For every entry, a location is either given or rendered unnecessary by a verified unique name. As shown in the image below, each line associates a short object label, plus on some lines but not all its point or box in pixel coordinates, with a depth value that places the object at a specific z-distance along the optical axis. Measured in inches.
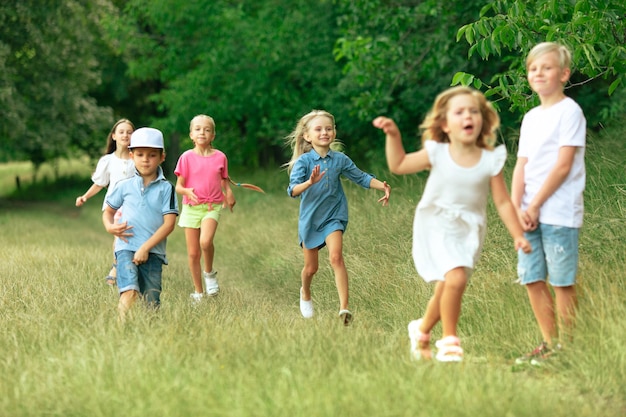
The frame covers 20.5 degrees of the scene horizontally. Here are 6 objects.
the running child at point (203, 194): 699.3
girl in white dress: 392.1
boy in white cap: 515.5
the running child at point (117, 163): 732.2
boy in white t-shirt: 408.3
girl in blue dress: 599.6
